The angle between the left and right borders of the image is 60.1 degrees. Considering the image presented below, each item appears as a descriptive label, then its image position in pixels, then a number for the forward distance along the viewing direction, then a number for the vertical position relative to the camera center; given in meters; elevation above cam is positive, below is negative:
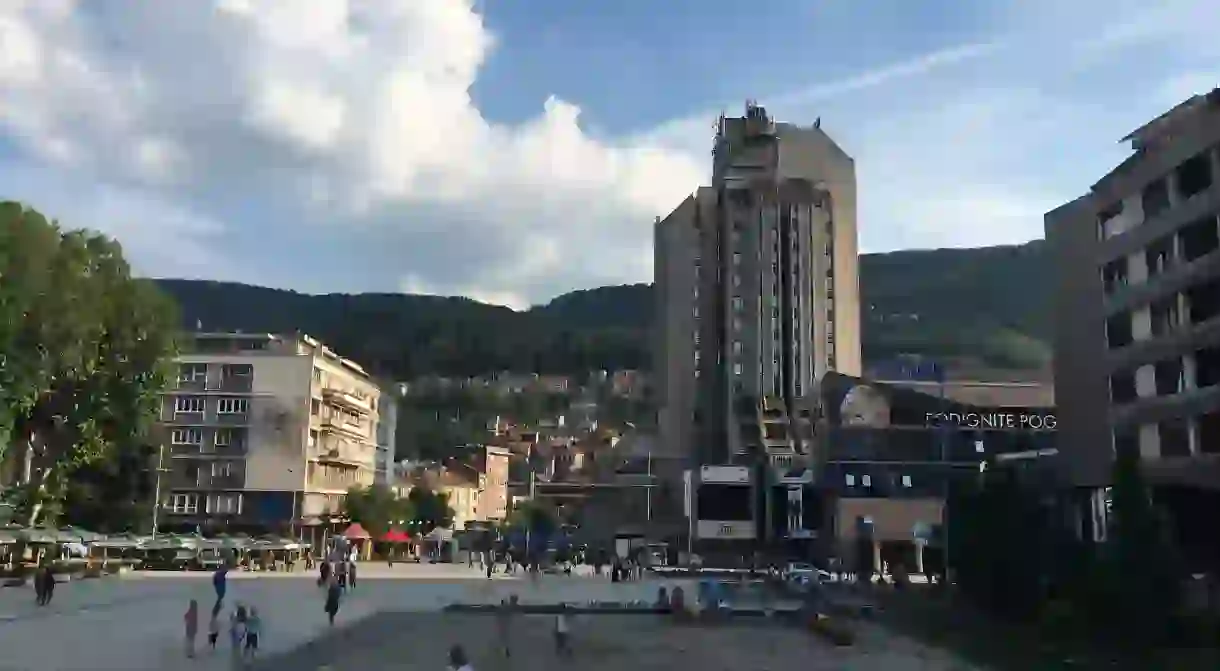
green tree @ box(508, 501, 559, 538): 115.75 -1.26
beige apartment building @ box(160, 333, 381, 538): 78.69 +4.83
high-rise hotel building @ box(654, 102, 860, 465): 108.56 +23.22
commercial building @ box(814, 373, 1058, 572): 78.88 +5.01
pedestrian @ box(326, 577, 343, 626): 30.17 -2.71
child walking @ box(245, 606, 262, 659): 22.09 -2.69
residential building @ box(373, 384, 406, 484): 106.19 +6.78
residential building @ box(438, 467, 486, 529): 128.88 +1.82
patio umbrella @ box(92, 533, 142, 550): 53.16 -2.05
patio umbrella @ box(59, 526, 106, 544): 48.82 -1.60
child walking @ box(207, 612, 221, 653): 24.52 -2.99
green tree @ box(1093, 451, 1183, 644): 23.83 -1.27
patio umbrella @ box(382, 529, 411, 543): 84.31 -2.46
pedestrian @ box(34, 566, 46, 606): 35.06 -2.92
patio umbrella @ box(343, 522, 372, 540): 74.38 -1.95
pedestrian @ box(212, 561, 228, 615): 28.42 -2.16
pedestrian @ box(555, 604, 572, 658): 25.61 -3.16
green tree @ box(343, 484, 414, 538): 82.81 -0.27
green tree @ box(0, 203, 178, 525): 43.97 +6.91
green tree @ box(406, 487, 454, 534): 106.00 -0.27
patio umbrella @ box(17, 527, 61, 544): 45.22 -1.55
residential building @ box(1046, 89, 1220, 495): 38.53 +8.52
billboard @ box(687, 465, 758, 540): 90.44 +0.63
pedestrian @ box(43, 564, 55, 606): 35.09 -2.76
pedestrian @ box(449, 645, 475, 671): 13.66 -1.97
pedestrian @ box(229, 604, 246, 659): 22.19 -2.67
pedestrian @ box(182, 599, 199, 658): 23.47 -2.73
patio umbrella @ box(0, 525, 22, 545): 43.94 -1.46
